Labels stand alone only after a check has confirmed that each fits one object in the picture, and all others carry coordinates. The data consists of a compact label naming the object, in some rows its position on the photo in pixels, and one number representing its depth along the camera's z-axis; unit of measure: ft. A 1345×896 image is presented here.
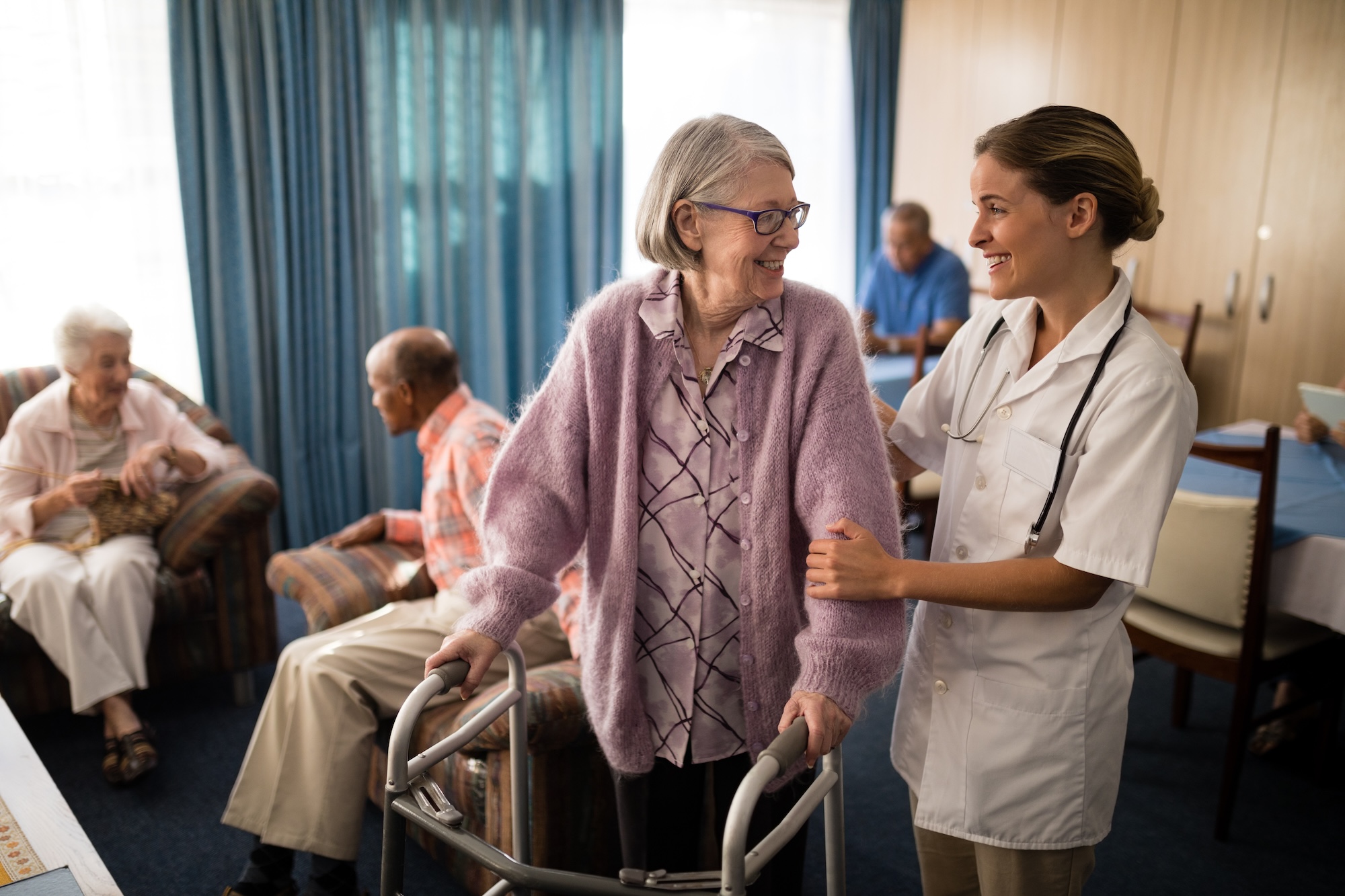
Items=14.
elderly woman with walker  4.01
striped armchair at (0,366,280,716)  9.16
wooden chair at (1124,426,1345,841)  6.95
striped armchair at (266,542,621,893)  5.93
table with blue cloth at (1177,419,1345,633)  6.96
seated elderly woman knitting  8.39
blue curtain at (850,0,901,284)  15.74
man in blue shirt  13.39
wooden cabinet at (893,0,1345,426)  10.41
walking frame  3.12
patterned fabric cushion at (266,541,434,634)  8.11
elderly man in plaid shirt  6.46
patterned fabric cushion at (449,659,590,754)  5.83
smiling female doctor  3.78
